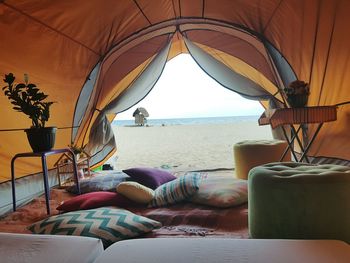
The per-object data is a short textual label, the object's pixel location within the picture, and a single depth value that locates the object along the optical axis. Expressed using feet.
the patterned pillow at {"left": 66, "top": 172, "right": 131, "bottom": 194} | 8.63
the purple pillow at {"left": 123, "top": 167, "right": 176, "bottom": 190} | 8.39
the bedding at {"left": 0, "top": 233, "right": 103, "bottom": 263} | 3.04
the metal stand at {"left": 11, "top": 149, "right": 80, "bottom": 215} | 7.10
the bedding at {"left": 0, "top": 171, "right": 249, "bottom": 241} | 5.47
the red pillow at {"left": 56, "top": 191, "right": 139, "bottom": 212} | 6.70
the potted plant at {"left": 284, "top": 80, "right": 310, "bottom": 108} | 8.53
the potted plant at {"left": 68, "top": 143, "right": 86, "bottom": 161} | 11.40
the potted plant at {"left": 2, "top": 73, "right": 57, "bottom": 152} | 7.20
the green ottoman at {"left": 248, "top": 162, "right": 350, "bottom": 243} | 4.28
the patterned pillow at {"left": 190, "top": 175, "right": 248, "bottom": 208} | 6.68
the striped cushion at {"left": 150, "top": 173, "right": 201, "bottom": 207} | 7.07
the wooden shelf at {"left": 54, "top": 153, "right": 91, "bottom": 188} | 11.25
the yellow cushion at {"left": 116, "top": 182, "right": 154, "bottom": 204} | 7.14
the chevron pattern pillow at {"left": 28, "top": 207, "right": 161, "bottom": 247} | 4.63
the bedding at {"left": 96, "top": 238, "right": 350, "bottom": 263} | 2.81
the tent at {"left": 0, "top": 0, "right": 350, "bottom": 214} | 8.14
